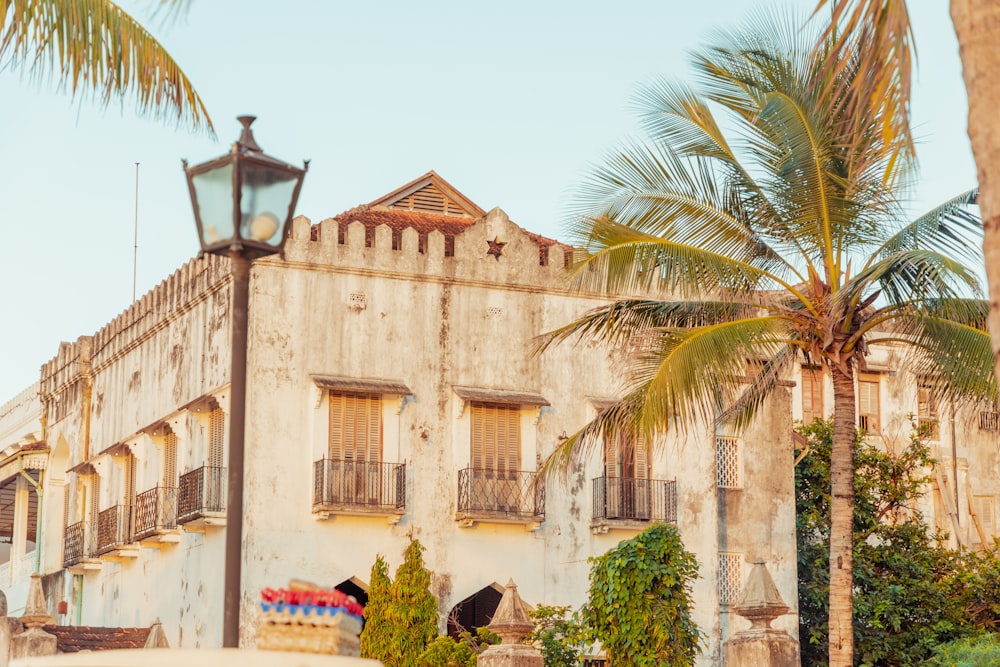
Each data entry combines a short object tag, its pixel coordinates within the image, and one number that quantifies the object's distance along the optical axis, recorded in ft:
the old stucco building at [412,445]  85.15
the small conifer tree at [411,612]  78.54
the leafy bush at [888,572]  94.53
